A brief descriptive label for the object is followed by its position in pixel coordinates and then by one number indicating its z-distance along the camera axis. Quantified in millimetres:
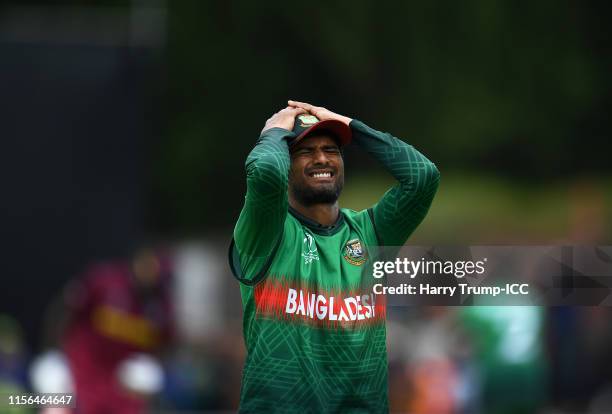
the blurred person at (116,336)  22594
